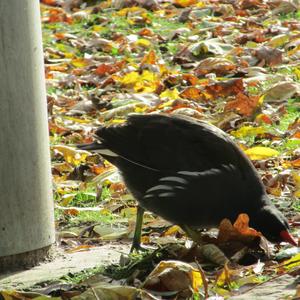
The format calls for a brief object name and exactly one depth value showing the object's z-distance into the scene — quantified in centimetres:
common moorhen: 953
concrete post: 924
